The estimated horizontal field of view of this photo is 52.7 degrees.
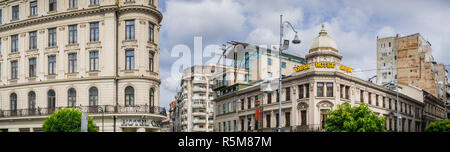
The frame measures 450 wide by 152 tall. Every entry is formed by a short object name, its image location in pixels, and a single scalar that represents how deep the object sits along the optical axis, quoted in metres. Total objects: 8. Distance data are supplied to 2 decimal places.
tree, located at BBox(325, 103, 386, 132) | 44.92
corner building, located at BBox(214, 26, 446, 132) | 55.94
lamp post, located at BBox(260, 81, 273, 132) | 61.41
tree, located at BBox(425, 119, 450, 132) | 47.59
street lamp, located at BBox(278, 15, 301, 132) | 28.67
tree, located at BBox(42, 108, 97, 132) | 31.23
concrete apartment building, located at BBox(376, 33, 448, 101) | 81.06
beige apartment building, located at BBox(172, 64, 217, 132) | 102.25
